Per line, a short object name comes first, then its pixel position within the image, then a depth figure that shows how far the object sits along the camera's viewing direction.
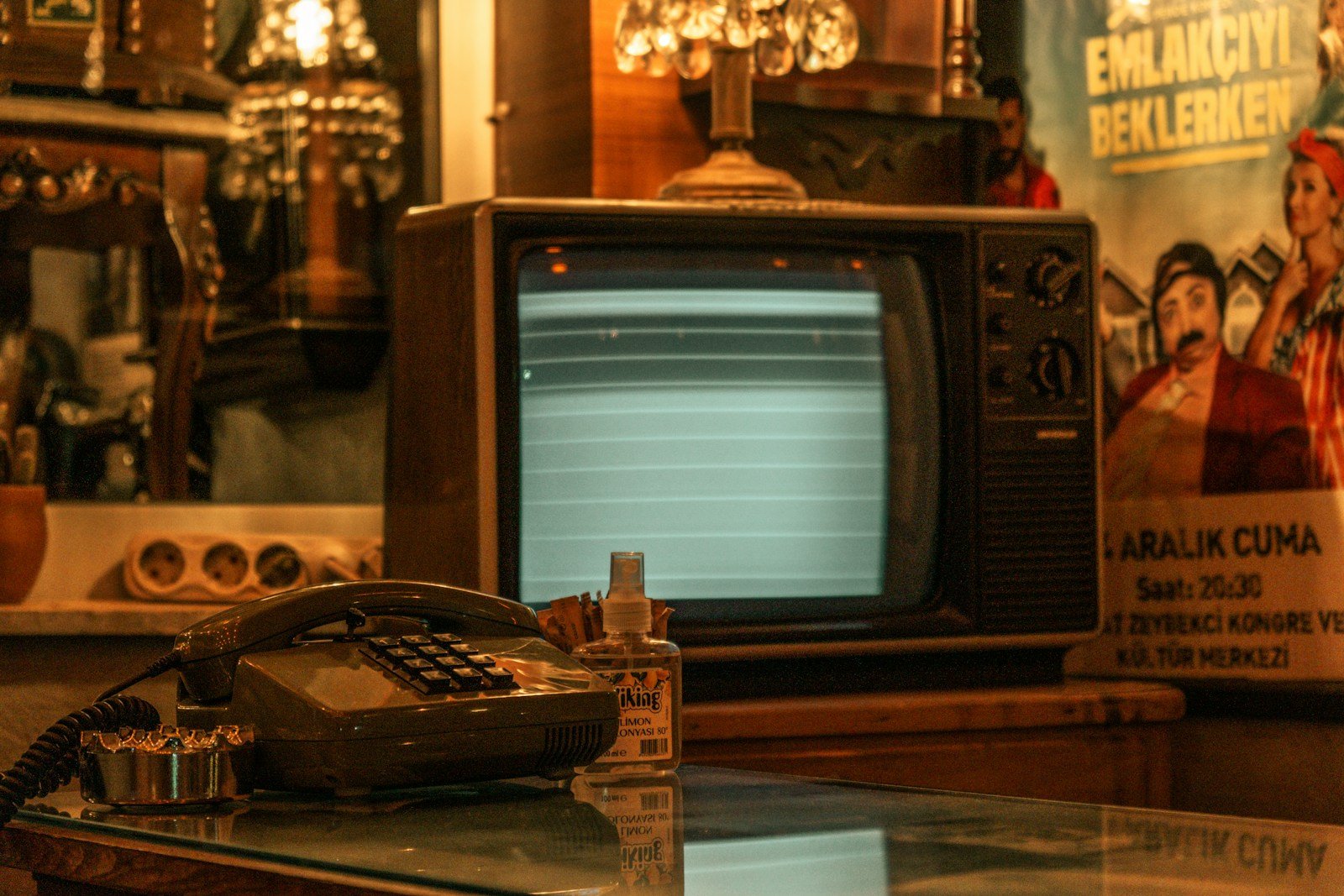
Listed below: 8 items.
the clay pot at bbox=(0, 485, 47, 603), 3.07
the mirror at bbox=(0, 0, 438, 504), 3.28
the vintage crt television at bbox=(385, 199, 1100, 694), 2.88
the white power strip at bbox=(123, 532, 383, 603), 3.20
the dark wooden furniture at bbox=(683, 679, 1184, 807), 2.82
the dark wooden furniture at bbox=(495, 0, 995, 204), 3.22
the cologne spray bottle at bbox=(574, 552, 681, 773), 2.30
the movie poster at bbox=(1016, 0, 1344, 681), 3.11
